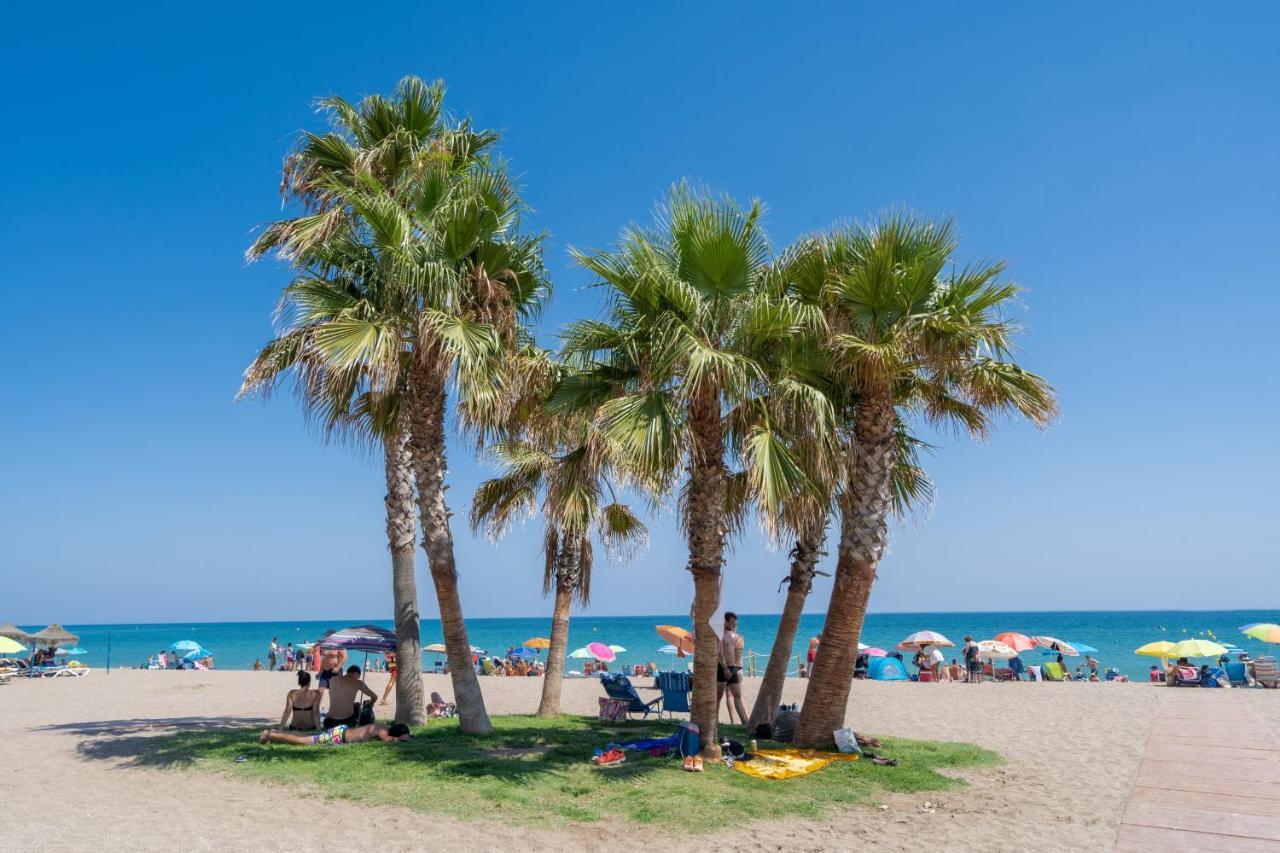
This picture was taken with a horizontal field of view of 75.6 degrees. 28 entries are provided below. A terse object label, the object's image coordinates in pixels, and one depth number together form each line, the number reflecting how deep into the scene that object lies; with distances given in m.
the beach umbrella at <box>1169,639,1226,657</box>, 23.16
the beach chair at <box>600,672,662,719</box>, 13.67
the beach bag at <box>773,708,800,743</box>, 10.75
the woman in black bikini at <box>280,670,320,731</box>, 11.16
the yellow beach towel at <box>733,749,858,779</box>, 8.77
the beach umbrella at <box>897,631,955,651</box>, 27.92
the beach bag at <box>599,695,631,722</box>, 13.08
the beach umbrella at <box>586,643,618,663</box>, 30.05
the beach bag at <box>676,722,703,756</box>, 9.16
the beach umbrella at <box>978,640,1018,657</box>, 27.00
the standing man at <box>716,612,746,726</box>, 12.16
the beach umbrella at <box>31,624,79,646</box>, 33.00
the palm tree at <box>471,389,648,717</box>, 12.48
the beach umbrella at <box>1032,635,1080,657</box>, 29.90
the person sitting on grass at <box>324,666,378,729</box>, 11.21
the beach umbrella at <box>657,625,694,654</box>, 20.23
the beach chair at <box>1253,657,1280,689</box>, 21.58
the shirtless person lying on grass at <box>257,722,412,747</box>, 10.52
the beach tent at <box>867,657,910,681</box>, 26.53
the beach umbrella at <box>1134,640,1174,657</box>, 24.02
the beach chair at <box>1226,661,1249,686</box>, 22.72
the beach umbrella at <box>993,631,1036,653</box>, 27.88
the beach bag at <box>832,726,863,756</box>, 9.77
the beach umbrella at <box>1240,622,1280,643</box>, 23.49
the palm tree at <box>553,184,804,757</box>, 8.80
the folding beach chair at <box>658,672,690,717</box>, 13.34
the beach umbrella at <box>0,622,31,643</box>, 33.44
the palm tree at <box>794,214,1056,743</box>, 9.38
